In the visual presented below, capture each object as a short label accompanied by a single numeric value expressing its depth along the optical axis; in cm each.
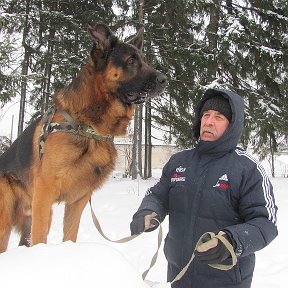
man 206
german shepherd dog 299
